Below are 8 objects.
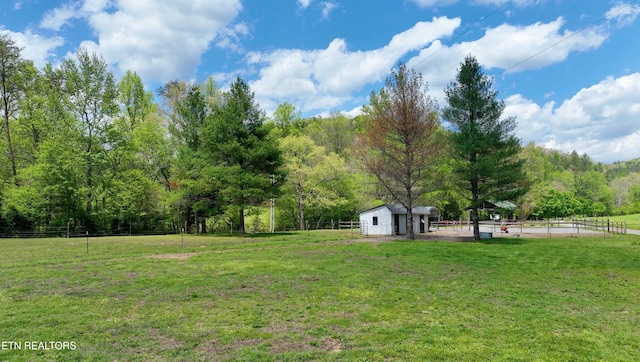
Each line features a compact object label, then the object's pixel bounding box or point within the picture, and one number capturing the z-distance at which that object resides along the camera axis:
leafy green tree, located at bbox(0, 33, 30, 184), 30.45
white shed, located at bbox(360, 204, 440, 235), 30.80
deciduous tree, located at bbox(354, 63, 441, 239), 24.83
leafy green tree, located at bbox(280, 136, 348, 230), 38.56
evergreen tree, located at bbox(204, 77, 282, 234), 27.92
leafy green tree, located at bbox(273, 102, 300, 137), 57.13
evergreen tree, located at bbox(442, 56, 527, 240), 24.30
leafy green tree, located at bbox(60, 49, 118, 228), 33.06
